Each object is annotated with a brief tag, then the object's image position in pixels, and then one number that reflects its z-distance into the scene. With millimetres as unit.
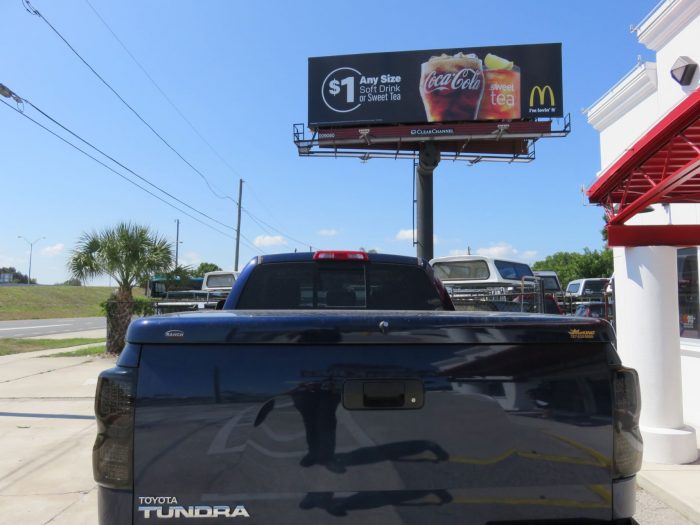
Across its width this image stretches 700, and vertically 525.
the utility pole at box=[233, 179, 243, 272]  38562
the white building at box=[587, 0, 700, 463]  6009
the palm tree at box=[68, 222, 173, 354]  17406
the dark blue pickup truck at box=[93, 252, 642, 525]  1990
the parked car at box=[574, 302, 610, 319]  11293
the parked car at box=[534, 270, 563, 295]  17984
